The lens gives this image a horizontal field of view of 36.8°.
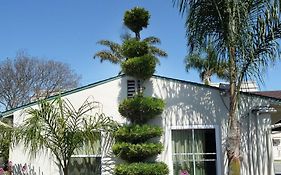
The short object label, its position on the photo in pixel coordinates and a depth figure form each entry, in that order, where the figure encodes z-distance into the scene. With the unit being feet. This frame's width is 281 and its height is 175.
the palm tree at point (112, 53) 85.86
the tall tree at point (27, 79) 113.60
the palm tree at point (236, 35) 33.19
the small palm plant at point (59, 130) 38.70
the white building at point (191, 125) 40.78
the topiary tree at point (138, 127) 39.40
